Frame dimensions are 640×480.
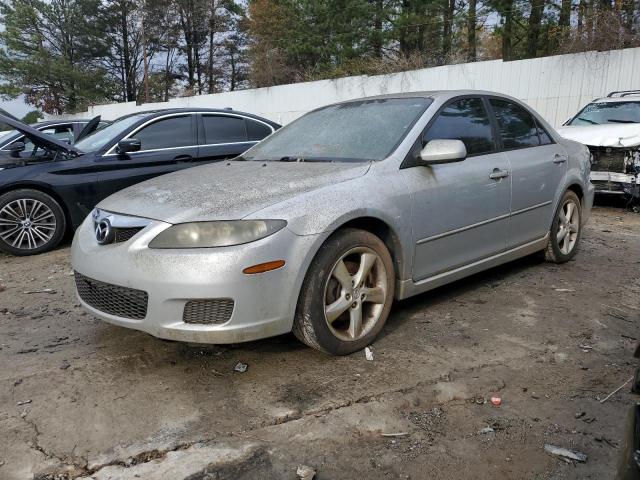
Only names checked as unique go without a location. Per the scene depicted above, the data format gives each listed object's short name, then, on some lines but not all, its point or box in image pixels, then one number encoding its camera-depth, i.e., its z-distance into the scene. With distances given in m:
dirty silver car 2.76
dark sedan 5.78
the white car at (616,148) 7.73
